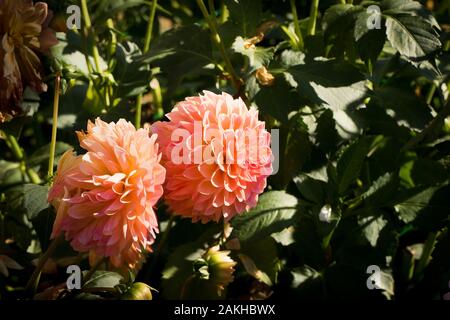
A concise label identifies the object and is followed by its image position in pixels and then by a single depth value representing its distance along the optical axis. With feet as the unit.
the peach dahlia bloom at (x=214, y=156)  2.81
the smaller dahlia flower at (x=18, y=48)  3.04
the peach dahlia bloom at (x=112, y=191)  2.71
